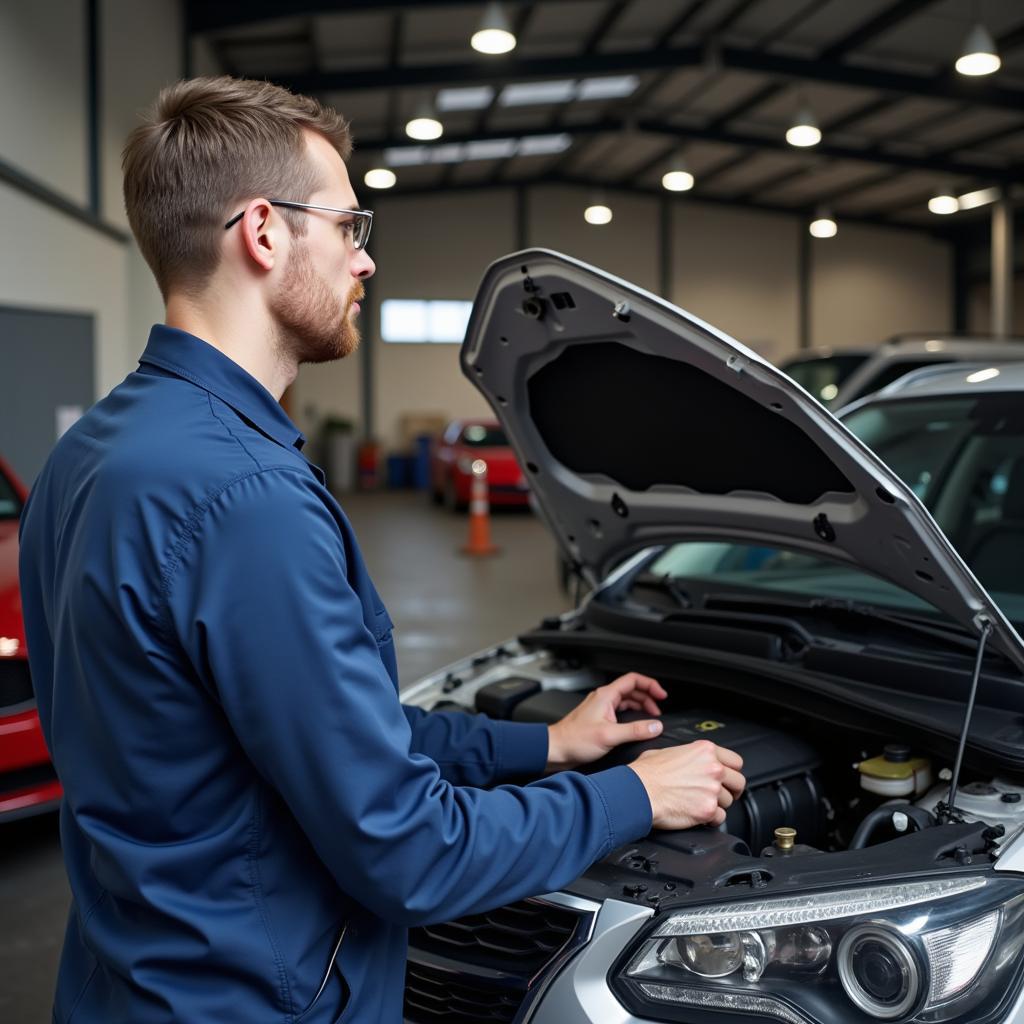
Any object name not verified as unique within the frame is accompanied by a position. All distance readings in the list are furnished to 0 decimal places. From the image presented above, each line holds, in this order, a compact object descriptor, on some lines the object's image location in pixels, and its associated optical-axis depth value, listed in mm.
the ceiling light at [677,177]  13781
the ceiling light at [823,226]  17328
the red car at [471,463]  13438
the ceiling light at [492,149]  16578
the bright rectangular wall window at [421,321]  20203
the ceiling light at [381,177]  12922
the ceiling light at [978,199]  17062
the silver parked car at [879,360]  7445
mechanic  1074
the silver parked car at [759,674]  1343
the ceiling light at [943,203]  16828
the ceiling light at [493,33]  7887
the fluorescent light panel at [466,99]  13203
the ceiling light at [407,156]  15196
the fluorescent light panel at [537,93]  13469
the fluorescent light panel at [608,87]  13688
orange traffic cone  10289
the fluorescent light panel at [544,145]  17031
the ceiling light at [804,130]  11391
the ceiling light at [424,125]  10297
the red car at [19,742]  3070
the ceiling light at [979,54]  8383
